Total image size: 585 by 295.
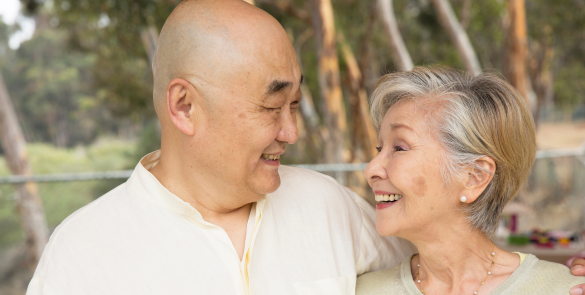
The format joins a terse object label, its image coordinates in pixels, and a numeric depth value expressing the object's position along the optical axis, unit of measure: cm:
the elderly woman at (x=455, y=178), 158
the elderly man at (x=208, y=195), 150
